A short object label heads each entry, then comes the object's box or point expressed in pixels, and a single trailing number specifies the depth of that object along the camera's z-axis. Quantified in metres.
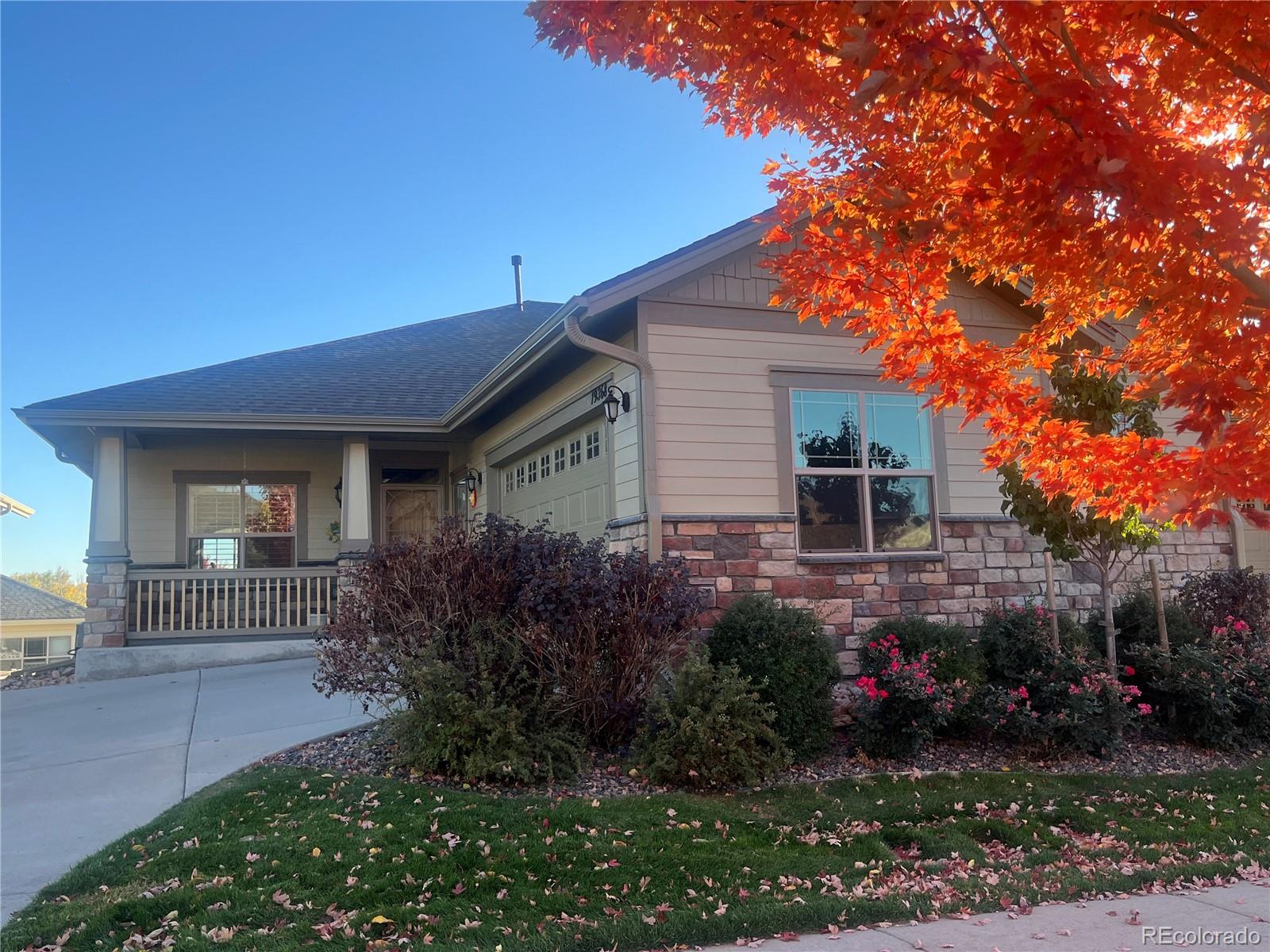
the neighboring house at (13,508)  24.16
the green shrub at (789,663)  6.54
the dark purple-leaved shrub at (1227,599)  8.59
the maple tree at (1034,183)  3.07
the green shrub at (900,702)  6.52
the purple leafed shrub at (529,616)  6.27
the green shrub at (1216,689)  7.07
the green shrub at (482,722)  5.71
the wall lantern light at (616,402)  8.08
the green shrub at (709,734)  5.77
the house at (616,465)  7.89
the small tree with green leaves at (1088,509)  7.25
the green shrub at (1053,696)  6.71
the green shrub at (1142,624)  7.89
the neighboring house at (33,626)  29.48
